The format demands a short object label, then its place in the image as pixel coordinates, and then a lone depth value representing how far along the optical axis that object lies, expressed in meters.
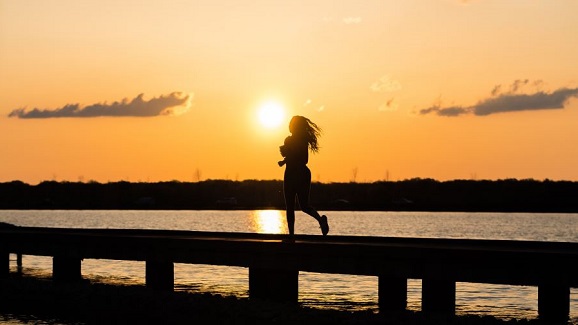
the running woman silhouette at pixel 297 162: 21.11
